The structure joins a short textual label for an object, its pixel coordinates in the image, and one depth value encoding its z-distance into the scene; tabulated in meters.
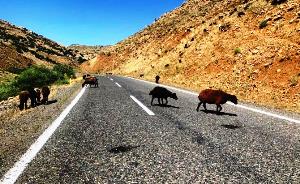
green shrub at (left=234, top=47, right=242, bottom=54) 32.87
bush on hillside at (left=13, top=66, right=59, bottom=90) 30.62
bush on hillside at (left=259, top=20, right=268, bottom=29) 34.51
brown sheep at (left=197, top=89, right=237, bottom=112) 10.46
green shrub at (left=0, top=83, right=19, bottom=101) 26.48
